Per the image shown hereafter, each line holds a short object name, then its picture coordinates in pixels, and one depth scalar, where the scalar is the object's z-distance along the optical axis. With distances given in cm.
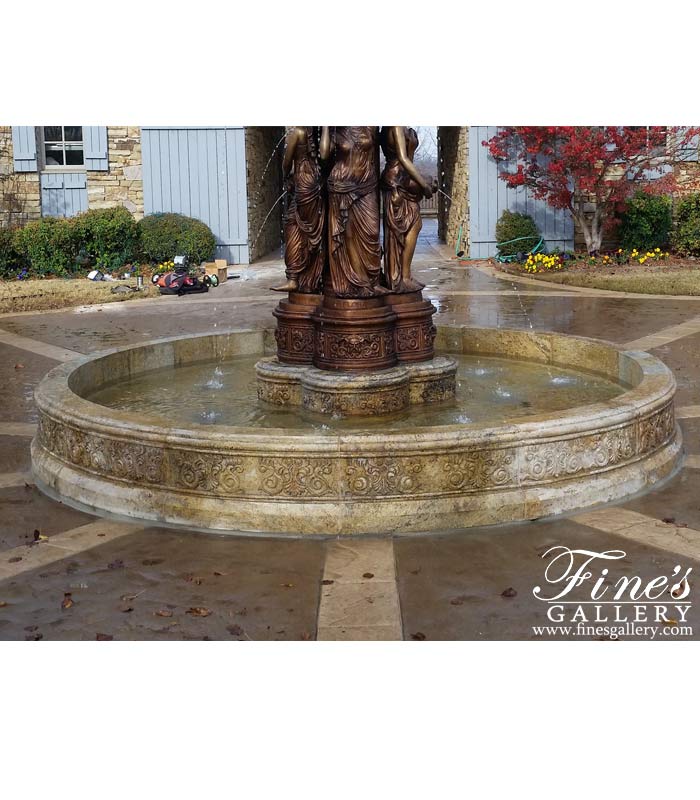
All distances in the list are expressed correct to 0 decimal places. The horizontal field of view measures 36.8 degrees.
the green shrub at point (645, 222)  2016
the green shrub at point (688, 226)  1994
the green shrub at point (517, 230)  2062
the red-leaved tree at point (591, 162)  1866
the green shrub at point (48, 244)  1900
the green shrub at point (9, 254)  1908
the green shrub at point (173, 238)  1928
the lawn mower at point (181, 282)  1762
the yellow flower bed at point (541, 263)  1928
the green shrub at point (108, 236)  1906
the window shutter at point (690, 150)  2010
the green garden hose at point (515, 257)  2045
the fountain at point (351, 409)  619
